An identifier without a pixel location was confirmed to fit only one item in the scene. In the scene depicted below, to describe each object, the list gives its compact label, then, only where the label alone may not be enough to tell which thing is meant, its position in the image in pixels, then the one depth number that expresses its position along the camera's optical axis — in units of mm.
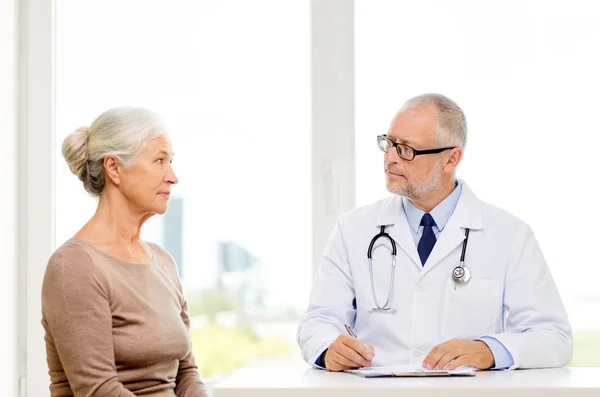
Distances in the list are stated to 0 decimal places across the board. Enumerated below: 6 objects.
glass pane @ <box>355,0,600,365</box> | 3652
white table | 2551
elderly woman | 2802
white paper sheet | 2680
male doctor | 3041
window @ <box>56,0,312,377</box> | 3694
